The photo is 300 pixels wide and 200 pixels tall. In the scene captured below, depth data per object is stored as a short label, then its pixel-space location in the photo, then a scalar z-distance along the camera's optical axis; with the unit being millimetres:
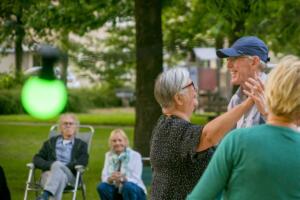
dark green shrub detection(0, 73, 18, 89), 17934
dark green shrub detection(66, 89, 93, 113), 35375
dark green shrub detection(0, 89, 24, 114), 32250
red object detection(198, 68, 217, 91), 34084
